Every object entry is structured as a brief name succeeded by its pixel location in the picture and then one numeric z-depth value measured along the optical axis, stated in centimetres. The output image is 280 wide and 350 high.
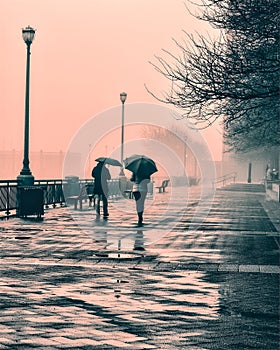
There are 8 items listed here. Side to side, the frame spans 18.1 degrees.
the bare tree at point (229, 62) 1880
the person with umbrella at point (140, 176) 2542
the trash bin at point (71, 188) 3985
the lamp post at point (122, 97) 5606
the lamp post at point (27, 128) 3120
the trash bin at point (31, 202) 2825
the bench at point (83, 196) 3556
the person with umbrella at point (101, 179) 2894
